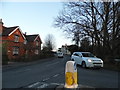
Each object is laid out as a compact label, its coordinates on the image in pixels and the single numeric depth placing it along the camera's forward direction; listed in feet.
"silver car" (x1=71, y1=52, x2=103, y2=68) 30.54
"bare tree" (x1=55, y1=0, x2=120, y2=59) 41.43
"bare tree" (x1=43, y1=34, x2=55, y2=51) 157.93
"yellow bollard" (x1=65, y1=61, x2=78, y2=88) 7.14
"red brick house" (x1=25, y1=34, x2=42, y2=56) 67.93
